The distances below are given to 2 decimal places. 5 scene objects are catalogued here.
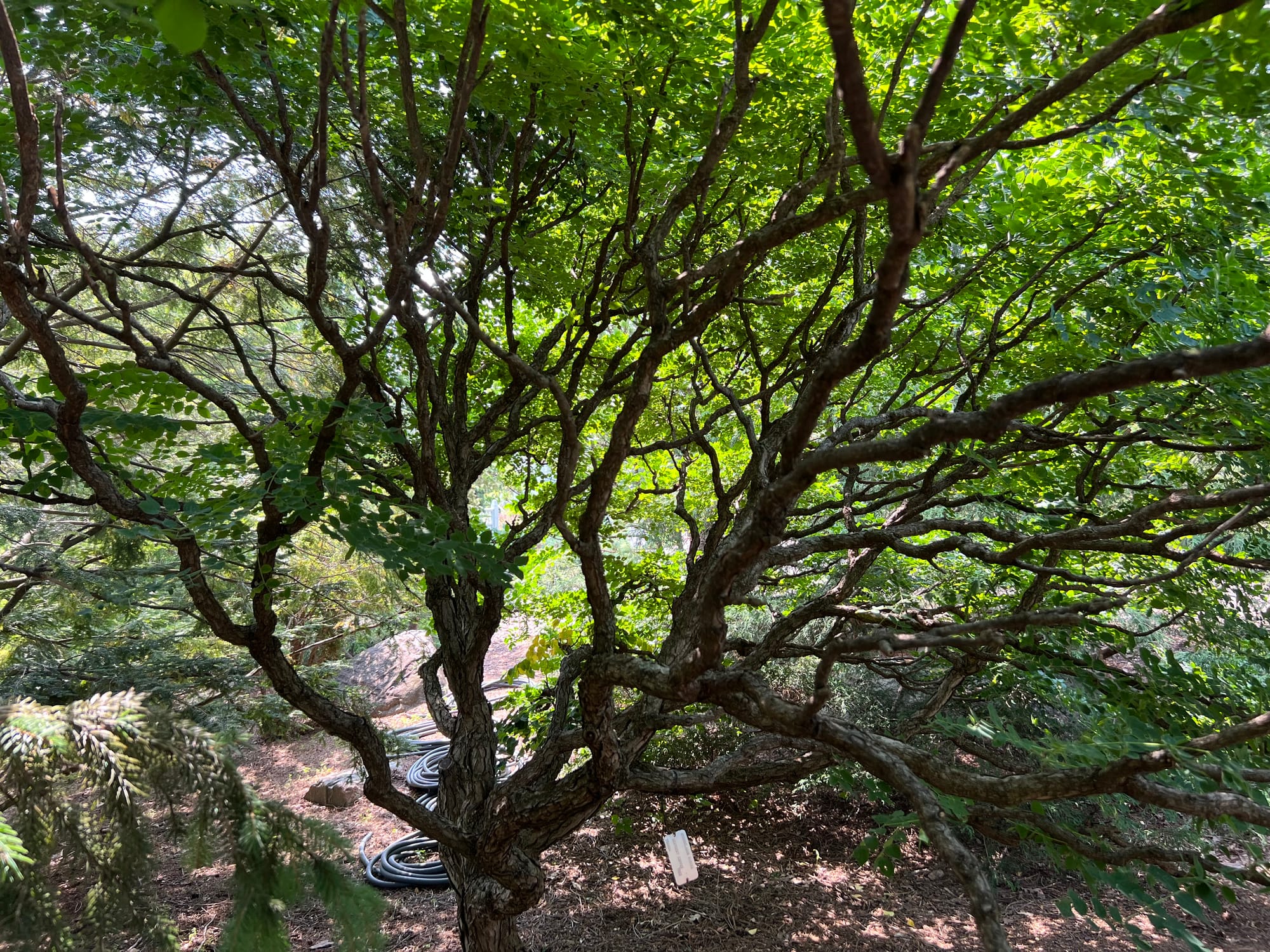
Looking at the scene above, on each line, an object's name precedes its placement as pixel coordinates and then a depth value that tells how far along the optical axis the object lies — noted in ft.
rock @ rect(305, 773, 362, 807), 23.22
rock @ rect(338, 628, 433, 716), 33.55
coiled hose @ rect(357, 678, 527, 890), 17.47
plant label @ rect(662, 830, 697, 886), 14.05
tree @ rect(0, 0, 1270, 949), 6.64
